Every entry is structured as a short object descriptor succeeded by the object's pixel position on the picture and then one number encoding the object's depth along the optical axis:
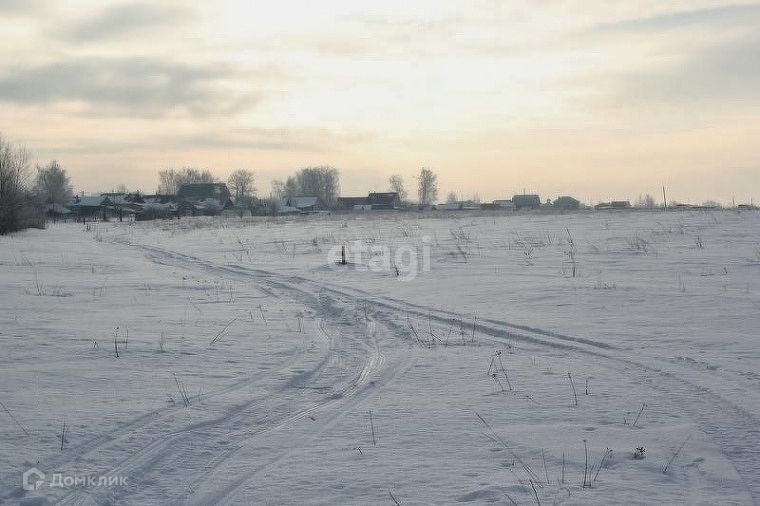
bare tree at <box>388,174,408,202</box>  165.25
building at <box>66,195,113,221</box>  112.94
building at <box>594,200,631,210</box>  123.00
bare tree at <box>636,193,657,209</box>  163.75
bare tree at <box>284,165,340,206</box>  161.38
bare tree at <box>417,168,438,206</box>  165.25
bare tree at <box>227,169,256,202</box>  151.12
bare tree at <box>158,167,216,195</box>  169.25
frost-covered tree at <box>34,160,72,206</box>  122.90
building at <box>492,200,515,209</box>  128.62
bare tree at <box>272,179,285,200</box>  175.88
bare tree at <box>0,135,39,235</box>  38.00
